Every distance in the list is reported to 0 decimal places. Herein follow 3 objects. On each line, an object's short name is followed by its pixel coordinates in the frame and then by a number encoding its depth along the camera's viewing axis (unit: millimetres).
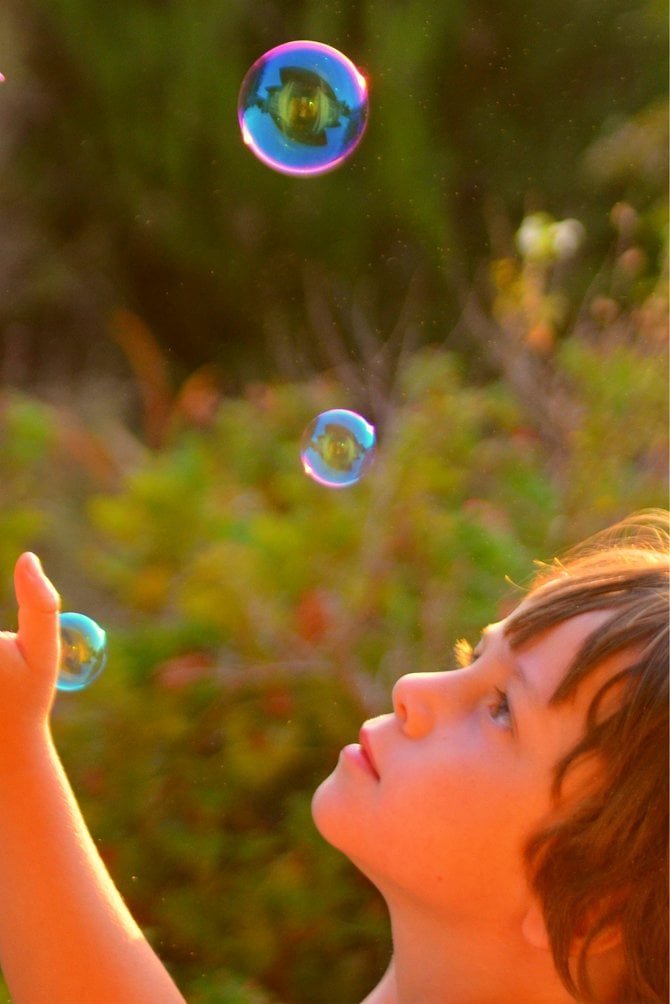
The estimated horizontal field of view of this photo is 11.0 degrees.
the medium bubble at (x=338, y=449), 1933
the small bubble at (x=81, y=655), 1718
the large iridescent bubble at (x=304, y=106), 1869
